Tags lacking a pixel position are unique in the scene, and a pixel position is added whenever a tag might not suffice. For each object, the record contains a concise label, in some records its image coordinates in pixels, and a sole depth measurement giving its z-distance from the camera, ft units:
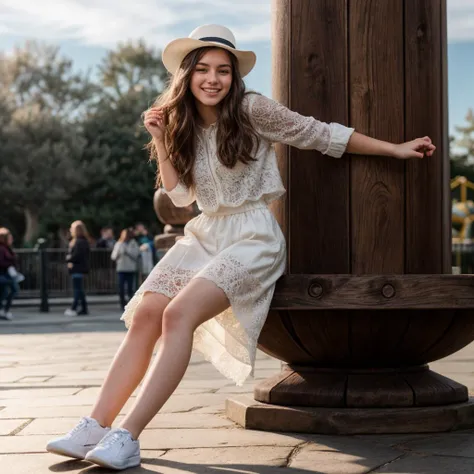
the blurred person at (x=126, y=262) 54.24
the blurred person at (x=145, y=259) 57.47
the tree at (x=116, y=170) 139.64
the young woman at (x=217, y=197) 12.08
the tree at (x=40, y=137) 131.23
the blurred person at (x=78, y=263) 53.21
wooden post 13.26
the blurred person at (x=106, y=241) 70.69
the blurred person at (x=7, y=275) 52.31
